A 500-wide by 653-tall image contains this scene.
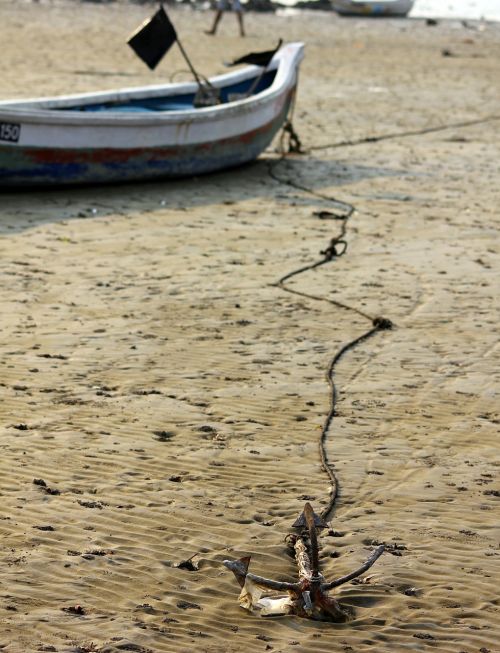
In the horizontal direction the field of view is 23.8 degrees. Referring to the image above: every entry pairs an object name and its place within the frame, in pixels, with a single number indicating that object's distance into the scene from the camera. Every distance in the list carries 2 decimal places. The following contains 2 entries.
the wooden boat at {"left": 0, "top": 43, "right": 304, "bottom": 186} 11.47
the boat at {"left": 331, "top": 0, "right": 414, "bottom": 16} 42.00
